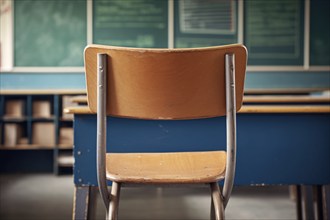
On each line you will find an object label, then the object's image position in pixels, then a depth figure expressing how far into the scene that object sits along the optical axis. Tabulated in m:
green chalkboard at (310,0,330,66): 5.00
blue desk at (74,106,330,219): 1.60
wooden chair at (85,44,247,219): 1.08
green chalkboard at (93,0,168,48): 4.92
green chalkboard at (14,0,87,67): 4.87
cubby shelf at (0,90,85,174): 4.43
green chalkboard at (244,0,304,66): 4.99
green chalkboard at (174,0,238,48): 4.96
